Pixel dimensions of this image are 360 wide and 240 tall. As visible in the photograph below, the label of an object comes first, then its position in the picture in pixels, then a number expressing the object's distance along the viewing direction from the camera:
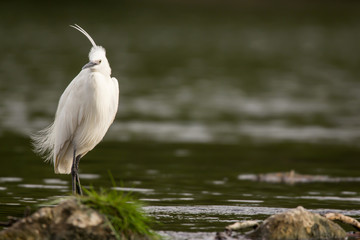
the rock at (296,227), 19.34
